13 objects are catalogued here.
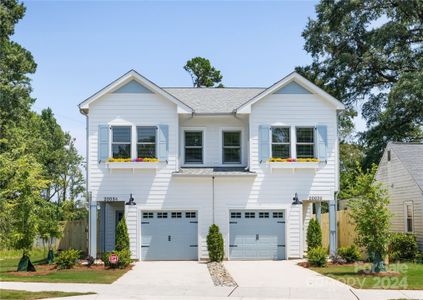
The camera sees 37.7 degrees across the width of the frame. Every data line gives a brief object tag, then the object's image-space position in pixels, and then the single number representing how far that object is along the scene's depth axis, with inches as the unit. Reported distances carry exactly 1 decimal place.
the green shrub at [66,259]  884.0
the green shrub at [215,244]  989.8
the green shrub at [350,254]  944.2
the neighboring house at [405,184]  1059.3
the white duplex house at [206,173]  1040.2
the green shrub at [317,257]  900.6
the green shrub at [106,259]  887.1
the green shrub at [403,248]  1022.4
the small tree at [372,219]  773.9
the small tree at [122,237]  979.5
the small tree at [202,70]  2162.9
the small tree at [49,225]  932.0
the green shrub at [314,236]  1008.9
